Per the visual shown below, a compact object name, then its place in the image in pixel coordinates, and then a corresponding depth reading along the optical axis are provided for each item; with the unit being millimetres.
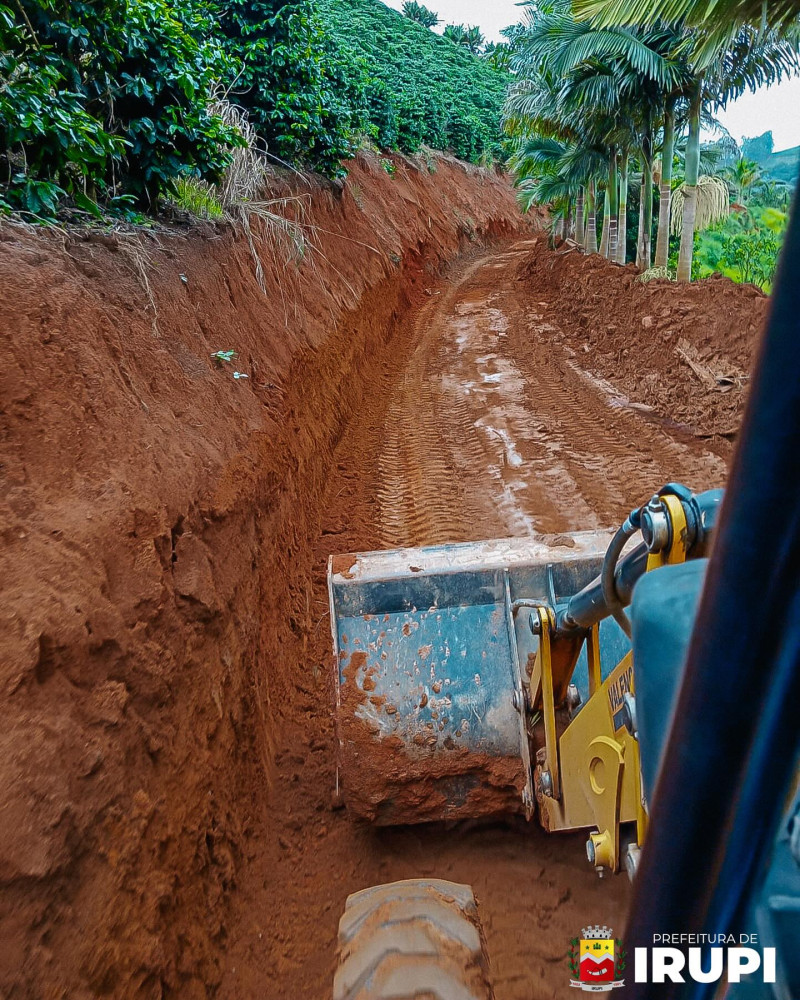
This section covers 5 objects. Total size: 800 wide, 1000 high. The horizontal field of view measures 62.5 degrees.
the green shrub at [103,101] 4242
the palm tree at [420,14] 46250
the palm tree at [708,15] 7449
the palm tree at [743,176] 39806
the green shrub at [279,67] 9320
